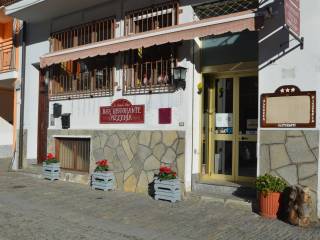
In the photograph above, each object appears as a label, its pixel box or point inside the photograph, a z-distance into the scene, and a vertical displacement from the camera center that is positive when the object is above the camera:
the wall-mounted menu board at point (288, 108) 6.14 +0.38
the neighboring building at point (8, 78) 12.03 +1.72
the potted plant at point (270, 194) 6.12 -1.23
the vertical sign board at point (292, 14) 5.65 +2.00
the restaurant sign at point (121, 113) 8.48 +0.35
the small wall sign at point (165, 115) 7.93 +0.27
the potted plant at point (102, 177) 8.52 -1.33
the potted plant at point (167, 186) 7.28 -1.30
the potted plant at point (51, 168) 9.90 -1.27
